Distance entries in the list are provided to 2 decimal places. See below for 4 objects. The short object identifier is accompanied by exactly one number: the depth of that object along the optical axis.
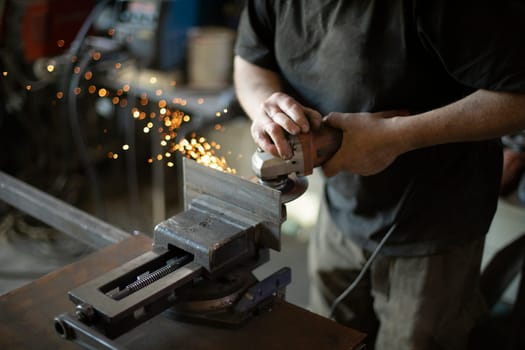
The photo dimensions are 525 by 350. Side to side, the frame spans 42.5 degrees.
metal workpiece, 0.91
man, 1.04
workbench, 0.91
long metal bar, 1.23
